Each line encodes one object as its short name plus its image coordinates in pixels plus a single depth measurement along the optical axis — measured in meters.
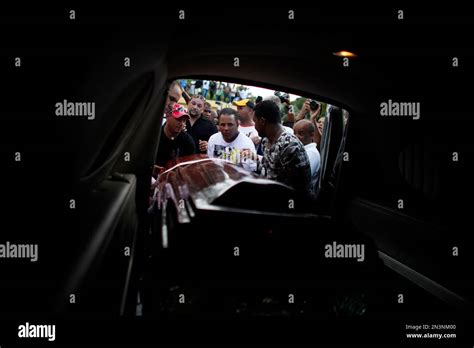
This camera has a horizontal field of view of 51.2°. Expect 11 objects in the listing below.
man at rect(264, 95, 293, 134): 3.93
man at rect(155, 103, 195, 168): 4.16
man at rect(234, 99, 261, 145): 5.12
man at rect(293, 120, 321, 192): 4.16
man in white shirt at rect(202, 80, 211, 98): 4.73
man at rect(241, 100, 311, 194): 3.60
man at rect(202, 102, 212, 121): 5.33
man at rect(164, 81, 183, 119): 4.16
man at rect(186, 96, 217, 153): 4.94
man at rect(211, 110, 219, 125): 5.58
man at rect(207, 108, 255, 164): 4.70
